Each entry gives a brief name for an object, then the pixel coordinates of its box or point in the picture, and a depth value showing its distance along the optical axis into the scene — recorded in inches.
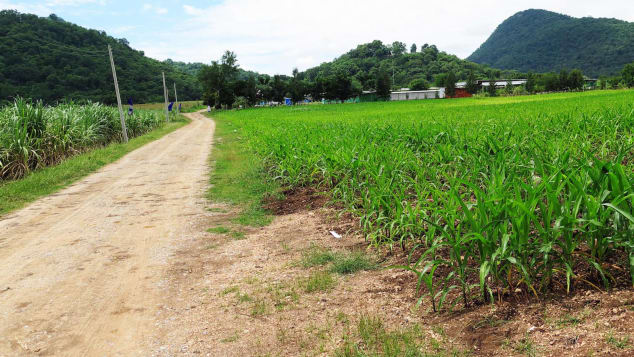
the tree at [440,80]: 4069.9
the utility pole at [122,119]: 851.9
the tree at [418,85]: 4471.0
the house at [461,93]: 3524.6
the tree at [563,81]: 3139.8
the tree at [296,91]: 3631.9
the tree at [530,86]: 3193.9
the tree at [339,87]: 3545.8
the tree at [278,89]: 3668.8
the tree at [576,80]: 3053.6
